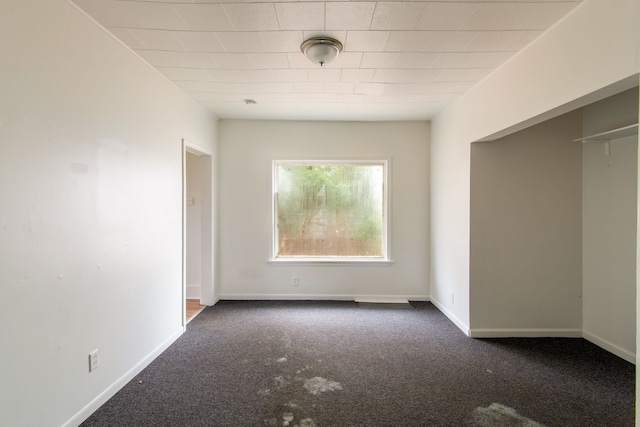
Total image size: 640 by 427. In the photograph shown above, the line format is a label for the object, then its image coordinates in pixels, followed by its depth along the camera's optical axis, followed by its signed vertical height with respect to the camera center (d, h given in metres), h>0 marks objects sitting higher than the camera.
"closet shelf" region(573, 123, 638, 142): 2.33 +0.66
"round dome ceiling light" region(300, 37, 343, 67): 2.02 +1.16
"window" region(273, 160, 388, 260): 4.26 -0.01
